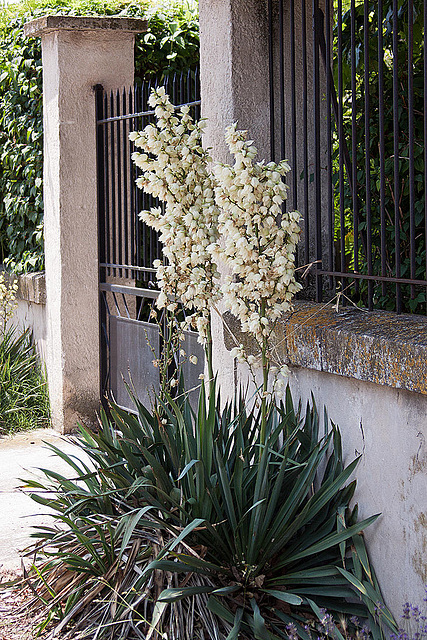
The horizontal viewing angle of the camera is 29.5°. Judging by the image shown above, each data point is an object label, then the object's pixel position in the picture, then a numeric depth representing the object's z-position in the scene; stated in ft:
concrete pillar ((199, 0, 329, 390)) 12.52
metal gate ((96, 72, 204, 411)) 17.98
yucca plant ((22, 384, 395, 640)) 9.75
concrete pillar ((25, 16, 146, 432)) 20.21
